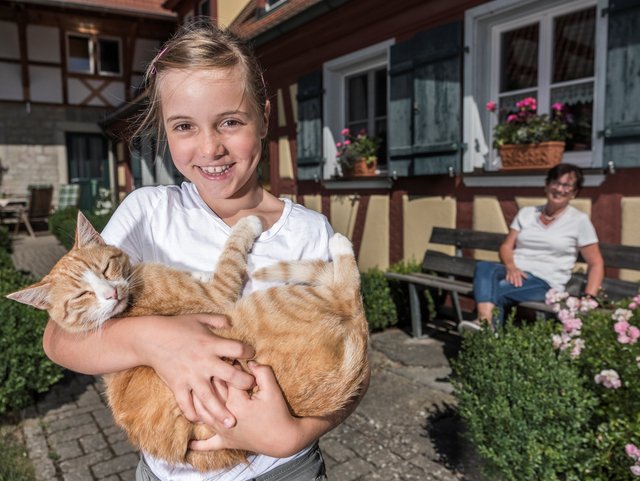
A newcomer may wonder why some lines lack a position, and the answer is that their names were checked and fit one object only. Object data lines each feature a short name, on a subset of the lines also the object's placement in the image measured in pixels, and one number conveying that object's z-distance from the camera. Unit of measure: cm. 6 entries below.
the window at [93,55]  1866
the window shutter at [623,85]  462
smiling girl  112
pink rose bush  272
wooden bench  468
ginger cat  119
